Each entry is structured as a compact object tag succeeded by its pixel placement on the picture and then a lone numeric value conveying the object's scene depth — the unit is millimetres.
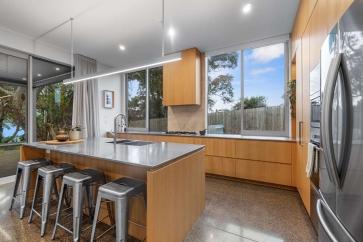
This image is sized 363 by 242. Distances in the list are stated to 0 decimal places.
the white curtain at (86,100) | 4254
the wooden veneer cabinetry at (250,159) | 2893
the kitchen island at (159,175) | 1325
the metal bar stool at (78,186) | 1602
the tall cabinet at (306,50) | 1379
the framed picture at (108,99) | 5059
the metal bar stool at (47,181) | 1834
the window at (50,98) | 3828
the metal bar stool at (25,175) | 2170
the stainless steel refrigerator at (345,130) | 726
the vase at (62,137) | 2494
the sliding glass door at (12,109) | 3289
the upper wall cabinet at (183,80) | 4000
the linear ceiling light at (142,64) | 2224
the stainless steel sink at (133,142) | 2665
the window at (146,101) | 5051
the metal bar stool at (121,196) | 1348
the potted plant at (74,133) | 2715
